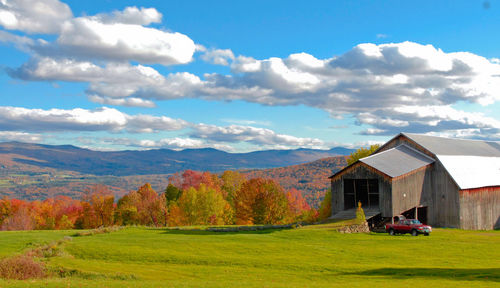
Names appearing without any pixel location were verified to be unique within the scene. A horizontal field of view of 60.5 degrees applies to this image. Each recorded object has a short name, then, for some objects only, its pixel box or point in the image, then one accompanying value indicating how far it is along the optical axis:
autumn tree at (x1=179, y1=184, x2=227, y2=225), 84.88
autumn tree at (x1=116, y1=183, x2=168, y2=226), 91.44
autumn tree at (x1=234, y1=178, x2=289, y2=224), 77.69
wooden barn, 48.00
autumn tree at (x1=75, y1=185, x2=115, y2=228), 92.56
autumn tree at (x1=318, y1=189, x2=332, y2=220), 70.64
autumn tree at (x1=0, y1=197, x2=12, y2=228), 98.56
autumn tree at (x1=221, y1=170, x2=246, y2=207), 115.82
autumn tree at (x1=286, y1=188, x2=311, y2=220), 102.12
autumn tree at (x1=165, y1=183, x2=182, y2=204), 101.19
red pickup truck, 40.75
